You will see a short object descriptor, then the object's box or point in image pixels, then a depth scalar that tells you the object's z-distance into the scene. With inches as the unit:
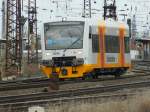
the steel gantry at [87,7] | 2514.0
